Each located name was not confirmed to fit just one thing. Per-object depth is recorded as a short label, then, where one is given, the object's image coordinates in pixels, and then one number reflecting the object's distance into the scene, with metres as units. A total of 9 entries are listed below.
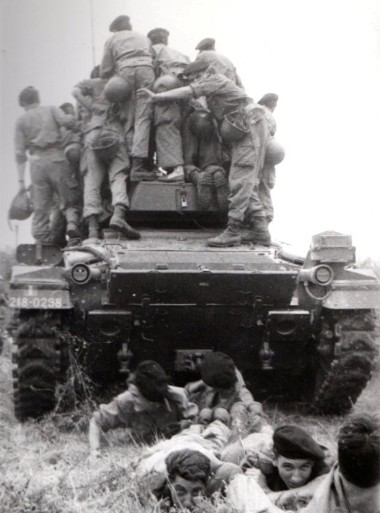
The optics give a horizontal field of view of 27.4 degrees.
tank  6.46
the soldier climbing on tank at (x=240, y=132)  8.00
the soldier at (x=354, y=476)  3.34
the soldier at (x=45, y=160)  9.15
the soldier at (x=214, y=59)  8.22
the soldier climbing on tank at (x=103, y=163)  8.14
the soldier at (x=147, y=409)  5.69
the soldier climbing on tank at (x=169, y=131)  8.37
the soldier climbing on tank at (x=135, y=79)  8.33
